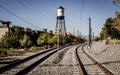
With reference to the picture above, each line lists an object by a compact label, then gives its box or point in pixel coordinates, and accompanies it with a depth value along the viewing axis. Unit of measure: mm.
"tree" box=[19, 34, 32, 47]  46461
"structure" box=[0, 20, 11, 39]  54208
